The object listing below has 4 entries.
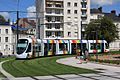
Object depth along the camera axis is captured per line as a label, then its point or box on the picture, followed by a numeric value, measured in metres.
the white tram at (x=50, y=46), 44.75
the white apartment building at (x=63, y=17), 103.00
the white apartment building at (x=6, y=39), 96.81
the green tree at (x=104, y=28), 90.65
